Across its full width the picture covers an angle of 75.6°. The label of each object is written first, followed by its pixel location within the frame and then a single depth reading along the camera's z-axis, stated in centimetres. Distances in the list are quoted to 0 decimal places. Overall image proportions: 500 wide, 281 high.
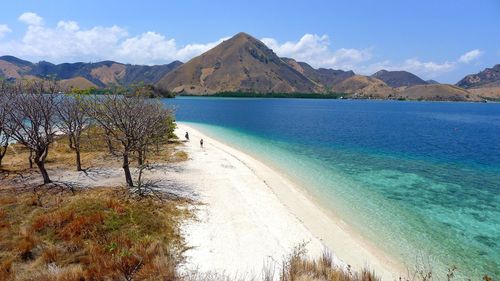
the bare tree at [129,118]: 2430
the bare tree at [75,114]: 3131
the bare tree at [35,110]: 2520
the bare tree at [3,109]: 2733
